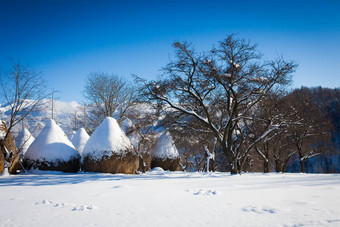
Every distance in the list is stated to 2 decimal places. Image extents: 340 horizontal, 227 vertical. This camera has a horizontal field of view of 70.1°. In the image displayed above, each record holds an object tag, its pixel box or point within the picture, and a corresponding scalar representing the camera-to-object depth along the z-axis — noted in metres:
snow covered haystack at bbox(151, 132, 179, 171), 21.42
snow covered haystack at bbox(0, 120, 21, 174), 11.48
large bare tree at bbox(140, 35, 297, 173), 12.80
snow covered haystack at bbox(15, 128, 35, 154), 20.52
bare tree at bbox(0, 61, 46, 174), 11.81
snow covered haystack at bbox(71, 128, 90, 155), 19.57
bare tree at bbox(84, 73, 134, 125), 27.17
